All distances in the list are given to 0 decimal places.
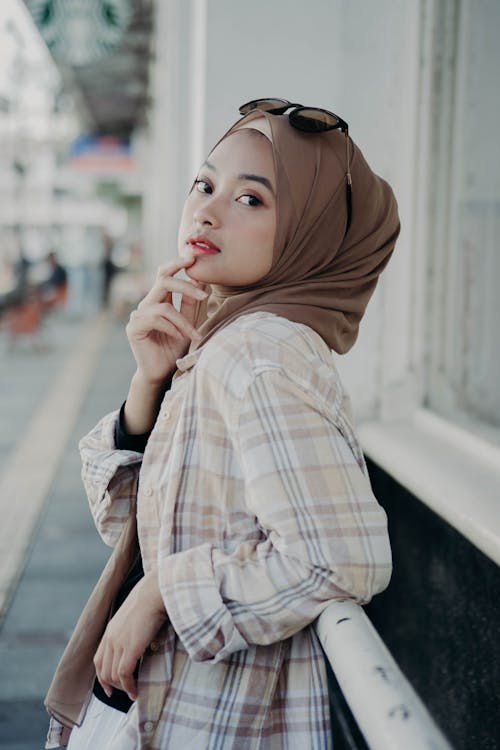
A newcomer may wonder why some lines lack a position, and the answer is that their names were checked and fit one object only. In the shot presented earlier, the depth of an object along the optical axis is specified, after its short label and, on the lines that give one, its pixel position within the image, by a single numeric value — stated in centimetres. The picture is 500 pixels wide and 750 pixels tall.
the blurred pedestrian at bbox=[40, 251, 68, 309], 1591
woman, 109
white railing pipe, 79
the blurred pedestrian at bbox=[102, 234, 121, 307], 2012
